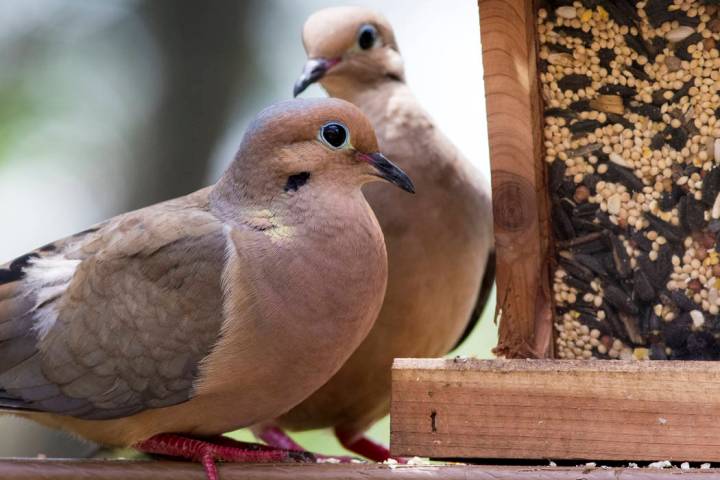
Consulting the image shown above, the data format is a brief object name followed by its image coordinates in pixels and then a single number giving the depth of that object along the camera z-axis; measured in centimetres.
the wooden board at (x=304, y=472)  625
